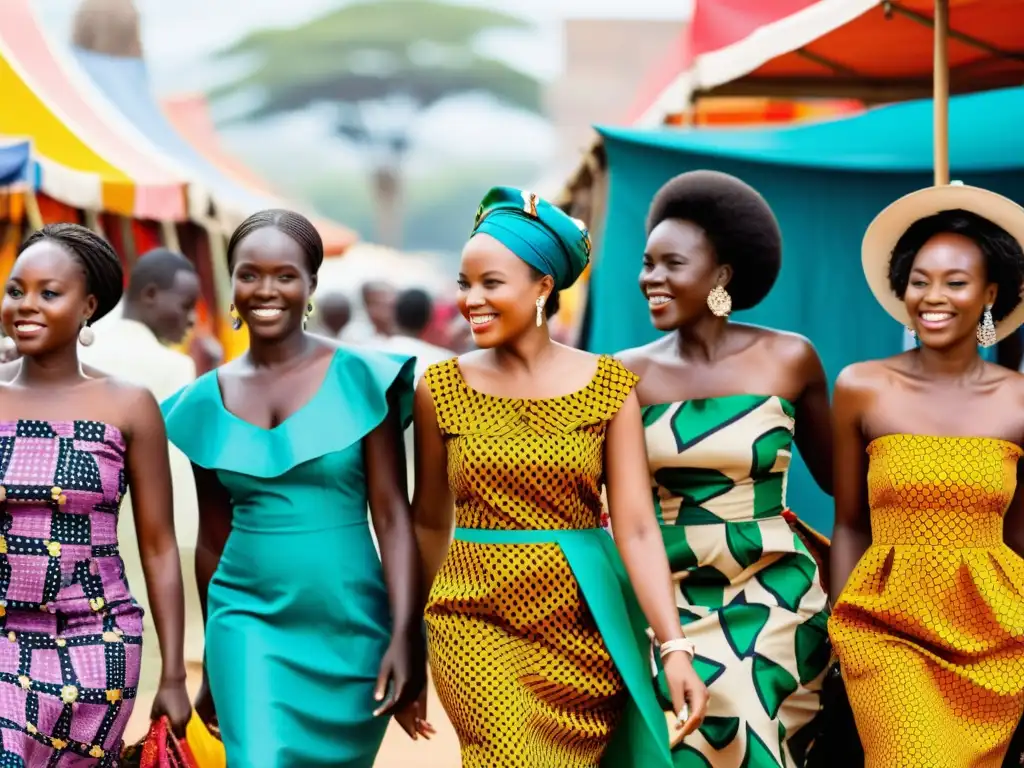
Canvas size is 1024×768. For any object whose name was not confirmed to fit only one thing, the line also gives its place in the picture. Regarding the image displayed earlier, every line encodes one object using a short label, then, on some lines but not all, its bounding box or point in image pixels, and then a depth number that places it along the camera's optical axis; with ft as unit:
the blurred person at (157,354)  25.22
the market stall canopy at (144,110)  47.32
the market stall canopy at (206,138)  63.97
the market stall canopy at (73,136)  36.27
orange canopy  23.02
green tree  236.43
